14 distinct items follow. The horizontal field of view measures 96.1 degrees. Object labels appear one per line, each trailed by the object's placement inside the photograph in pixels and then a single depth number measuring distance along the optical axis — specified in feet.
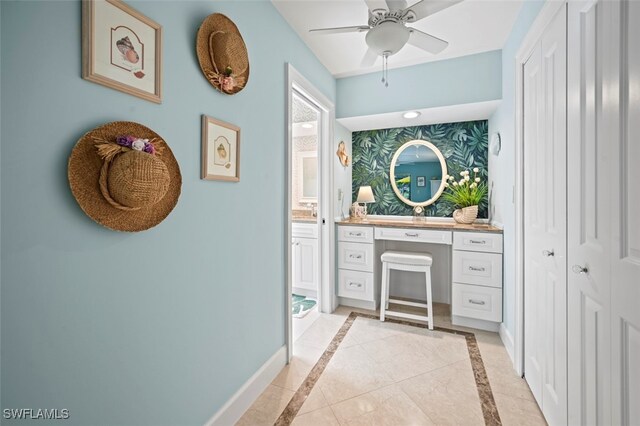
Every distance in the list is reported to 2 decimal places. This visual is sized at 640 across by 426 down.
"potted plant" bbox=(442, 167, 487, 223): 9.42
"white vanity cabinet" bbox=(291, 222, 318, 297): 11.09
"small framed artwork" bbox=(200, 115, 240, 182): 4.53
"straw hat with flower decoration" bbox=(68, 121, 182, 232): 2.92
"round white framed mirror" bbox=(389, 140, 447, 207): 10.85
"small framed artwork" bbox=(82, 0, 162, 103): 2.97
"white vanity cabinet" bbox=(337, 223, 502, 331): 8.32
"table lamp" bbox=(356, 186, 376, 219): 10.85
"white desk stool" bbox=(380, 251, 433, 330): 8.75
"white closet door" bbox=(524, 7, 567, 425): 4.42
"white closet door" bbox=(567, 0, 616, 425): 3.27
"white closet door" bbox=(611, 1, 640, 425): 2.80
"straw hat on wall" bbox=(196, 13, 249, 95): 4.47
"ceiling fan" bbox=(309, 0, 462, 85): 4.92
